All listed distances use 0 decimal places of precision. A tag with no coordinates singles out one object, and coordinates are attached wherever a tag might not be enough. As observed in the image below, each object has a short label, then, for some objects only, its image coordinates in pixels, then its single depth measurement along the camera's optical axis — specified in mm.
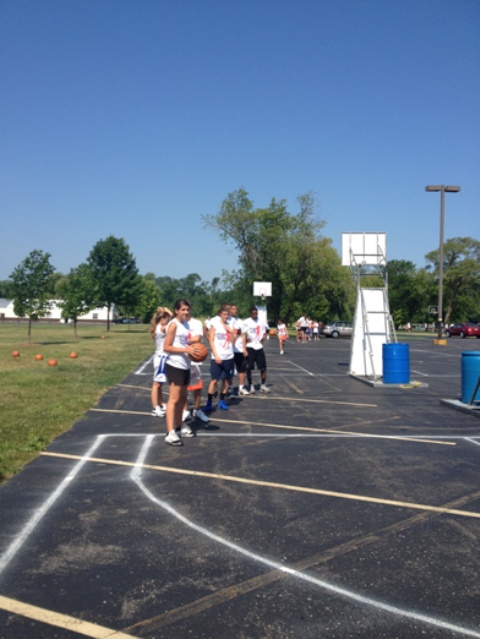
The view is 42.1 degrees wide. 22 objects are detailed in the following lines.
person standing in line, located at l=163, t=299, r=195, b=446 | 7750
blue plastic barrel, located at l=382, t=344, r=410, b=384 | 14617
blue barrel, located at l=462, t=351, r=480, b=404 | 10898
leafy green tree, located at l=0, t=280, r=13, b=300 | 32794
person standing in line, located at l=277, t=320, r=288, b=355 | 27883
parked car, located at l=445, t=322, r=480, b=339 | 55000
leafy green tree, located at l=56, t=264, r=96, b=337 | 40750
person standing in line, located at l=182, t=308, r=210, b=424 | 9367
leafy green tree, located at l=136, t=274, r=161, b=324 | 101688
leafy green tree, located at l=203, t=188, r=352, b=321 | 54031
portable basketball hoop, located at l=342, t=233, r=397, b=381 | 16656
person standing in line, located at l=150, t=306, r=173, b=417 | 9625
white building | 124138
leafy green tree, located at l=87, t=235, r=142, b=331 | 66000
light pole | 35781
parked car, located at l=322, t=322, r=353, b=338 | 50906
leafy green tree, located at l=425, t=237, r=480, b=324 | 81375
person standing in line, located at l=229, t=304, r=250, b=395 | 11898
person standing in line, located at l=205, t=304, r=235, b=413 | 10641
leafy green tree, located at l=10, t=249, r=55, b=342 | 32594
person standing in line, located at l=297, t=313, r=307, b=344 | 41003
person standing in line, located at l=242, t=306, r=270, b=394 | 12675
